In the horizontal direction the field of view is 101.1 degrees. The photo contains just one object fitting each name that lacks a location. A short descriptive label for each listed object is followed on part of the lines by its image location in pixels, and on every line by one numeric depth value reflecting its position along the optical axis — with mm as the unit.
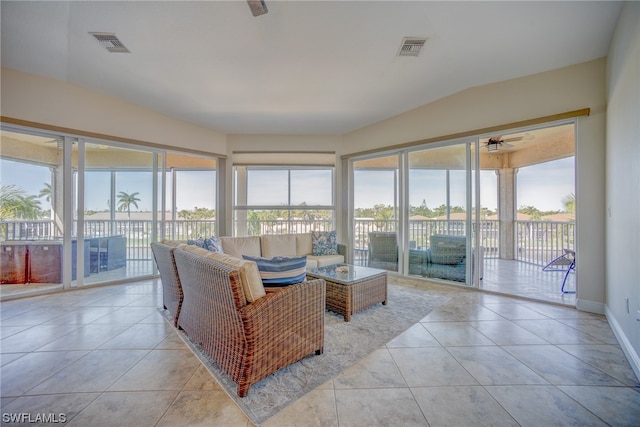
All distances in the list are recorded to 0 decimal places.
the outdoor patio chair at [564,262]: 4039
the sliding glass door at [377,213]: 5031
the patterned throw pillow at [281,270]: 1948
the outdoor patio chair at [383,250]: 5016
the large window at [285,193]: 5871
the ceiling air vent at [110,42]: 2623
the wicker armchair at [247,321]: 1690
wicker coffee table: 2914
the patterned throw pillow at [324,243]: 4695
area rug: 1662
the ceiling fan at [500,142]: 5004
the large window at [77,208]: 3734
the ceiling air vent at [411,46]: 2713
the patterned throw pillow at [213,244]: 3401
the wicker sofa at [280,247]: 4070
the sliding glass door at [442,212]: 4117
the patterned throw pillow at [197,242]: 3319
